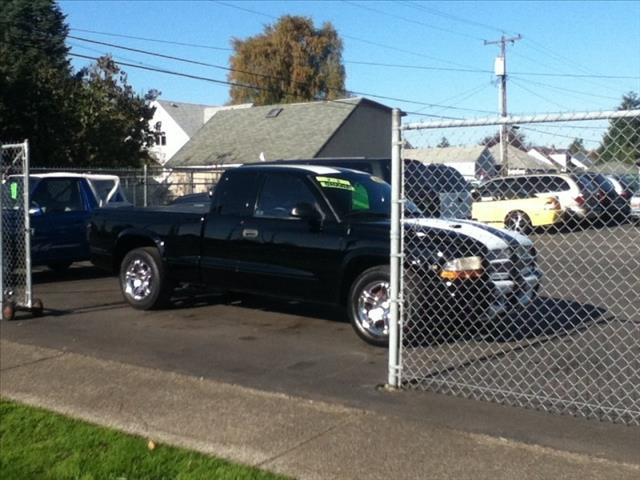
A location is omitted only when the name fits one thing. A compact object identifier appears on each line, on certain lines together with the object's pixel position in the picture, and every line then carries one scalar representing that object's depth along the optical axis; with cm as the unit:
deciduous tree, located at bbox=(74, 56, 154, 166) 3244
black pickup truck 801
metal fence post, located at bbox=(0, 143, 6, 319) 988
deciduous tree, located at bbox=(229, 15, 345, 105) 6162
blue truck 1371
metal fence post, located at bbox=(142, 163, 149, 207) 1923
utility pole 4141
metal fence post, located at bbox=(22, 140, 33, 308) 931
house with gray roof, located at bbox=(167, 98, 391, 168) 3747
